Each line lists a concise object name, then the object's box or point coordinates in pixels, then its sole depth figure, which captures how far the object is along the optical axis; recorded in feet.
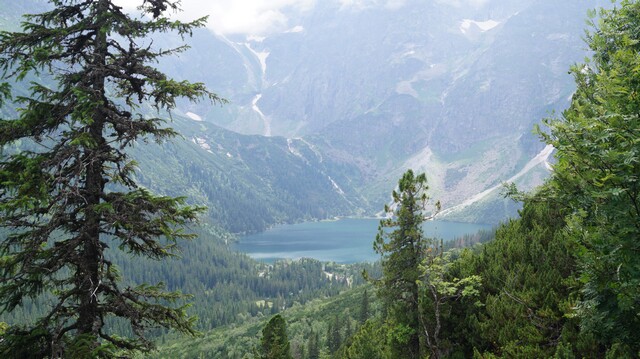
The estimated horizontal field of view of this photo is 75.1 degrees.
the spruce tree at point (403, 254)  81.97
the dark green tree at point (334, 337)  326.20
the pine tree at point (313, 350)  303.79
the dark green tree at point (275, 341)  100.48
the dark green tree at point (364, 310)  345.76
